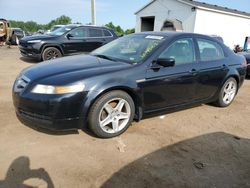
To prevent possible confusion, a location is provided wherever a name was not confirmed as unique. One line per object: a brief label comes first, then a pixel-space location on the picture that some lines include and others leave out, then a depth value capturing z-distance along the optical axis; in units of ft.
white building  47.05
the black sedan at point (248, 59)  22.44
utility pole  45.42
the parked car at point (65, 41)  25.03
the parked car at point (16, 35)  51.03
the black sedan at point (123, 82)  8.30
